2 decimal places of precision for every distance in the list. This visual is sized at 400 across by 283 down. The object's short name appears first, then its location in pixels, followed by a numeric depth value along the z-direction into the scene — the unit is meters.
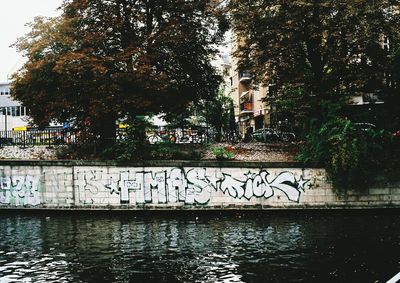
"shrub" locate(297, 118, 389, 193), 24.37
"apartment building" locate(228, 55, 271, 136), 55.50
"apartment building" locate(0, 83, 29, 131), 72.53
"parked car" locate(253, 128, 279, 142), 34.92
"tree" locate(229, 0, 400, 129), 26.47
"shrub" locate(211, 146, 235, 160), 26.31
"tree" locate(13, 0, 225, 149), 27.44
